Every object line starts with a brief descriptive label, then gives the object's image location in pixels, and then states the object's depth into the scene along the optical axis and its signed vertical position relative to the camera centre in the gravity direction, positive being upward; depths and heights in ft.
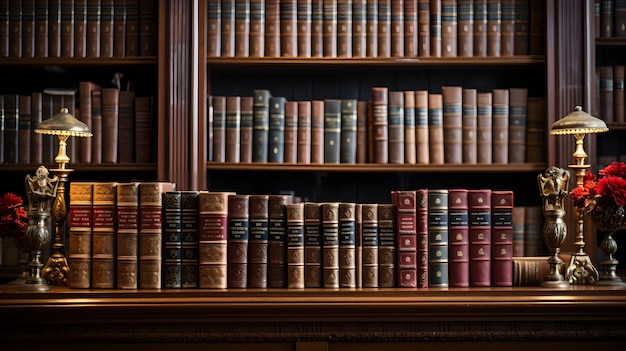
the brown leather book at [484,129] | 11.04 +0.97
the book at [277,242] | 7.79 -0.40
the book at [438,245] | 7.82 -0.42
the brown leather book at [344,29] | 11.10 +2.35
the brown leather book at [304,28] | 11.12 +2.37
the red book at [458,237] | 7.86 -0.35
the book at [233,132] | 11.05 +0.94
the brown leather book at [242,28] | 11.11 +2.36
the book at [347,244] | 7.76 -0.41
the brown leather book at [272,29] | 11.12 +2.35
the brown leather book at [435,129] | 11.02 +0.98
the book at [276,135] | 11.05 +0.90
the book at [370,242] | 7.79 -0.39
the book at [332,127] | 11.04 +1.01
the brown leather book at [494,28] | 11.12 +2.36
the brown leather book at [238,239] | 7.77 -0.36
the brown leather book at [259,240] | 7.77 -0.37
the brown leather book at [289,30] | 11.11 +2.34
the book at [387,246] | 7.79 -0.43
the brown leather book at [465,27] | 11.11 +2.37
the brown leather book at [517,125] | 11.06 +1.03
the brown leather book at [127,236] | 7.72 -0.33
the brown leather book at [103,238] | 7.73 -0.35
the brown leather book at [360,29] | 11.10 +2.35
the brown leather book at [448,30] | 11.10 +2.33
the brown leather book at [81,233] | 7.75 -0.30
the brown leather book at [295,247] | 7.74 -0.44
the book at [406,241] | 7.76 -0.38
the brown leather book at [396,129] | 11.02 +0.97
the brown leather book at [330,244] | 7.75 -0.41
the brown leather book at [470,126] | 11.03 +1.02
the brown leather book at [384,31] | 11.10 +2.32
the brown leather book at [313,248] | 7.77 -0.45
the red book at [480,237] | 7.89 -0.35
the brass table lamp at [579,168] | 8.33 +0.35
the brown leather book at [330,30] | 11.12 +2.34
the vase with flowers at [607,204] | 7.98 -0.03
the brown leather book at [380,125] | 10.98 +1.02
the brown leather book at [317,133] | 11.04 +0.92
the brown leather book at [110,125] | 11.18 +1.05
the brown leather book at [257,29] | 11.10 +2.35
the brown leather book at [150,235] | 7.73 -0.32
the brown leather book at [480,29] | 11.10 +2.35
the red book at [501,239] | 7.91 -0.37
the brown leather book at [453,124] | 11.01 +1.04
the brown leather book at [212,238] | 7.72 -0.35
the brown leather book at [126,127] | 11.21 +1.02
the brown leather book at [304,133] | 11.03 +0.92
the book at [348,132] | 11.05 +0.94
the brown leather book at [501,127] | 11.04 +1.00
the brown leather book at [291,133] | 11.05 +0.92
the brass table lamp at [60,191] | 8.39 +0.11
